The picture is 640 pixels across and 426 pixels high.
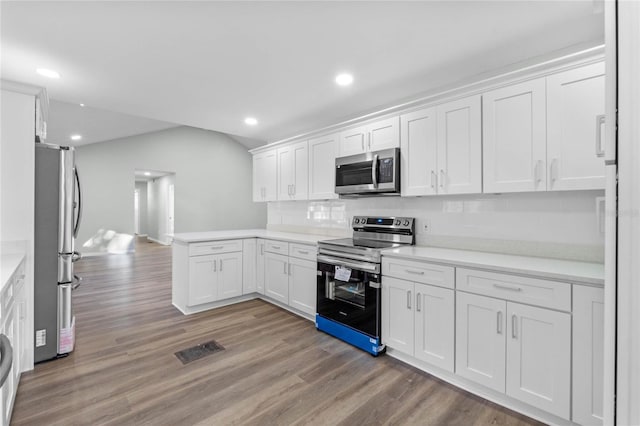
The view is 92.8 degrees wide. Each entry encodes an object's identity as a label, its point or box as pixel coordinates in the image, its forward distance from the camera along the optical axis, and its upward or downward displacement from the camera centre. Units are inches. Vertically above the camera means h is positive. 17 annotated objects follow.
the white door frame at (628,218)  30.9 -0.5
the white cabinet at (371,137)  115.6 +30.7
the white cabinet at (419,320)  85.4 -32.4
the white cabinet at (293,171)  155.6 +22.1
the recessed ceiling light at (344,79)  105.7 +47.8
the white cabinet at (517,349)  67.3 -33.0
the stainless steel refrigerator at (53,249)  97.4 -12.1
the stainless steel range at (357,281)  101.7 -24.6
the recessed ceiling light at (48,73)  98.2 +46.0
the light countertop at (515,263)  66.4 -13.0
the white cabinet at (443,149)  94.0 +21.3
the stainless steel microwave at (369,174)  112.7 +15.5
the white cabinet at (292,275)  130.0 -28.9
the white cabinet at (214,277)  139.6 -30.9
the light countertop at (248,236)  137.6 -11.8
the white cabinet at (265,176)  176.8 +22.3
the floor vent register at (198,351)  100.4 -47.8
